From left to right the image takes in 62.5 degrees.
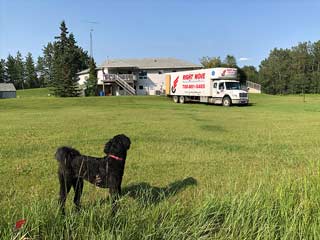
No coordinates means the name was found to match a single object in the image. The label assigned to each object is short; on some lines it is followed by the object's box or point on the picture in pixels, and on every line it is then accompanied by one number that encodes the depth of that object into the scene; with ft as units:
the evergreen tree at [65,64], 143.88
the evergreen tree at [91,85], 147.99
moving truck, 80.47
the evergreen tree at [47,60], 293.61
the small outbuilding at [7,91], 195.20
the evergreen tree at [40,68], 305.69
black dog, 10.82
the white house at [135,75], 146.05
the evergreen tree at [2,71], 245.45
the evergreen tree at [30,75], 272.73
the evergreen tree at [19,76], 266.06
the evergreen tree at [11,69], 257.07
